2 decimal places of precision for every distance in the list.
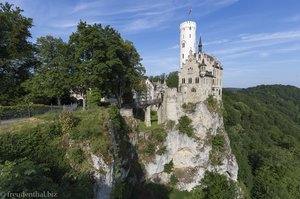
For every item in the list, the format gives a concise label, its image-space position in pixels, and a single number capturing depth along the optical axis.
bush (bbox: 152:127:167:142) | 32.21
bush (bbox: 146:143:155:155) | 30.64
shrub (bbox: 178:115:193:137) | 34.56
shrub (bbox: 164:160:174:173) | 33.58
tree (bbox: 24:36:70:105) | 22.48
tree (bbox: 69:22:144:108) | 22.87
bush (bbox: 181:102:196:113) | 34.34
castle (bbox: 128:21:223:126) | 34.38
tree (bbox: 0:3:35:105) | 21.88
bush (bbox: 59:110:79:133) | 16.36
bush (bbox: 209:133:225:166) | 34.44
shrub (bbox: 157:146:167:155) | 31.94
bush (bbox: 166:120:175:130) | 34.09
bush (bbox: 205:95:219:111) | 34.50
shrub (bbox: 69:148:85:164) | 15.37
